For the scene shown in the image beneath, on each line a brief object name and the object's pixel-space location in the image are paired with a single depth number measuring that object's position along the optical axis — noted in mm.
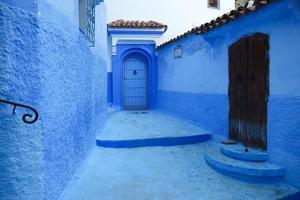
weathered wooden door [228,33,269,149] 5488
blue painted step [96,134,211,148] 6980
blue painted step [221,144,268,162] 5242
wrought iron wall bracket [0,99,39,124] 2604
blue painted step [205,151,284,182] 4746
